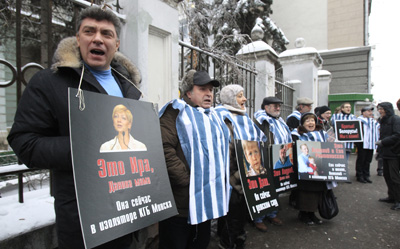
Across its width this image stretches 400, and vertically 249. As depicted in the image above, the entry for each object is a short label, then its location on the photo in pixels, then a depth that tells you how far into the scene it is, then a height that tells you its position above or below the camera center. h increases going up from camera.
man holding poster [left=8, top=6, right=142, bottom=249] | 1.16 +0.09
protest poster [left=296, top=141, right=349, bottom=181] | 3.36 -0.54
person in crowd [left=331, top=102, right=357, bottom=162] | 6.61 +0.23
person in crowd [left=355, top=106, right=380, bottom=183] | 6.41 -0.73
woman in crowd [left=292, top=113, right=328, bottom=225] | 3.61 -0.92
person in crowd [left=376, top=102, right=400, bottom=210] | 4.60 -0.52
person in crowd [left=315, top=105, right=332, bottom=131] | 5.72 +0.22
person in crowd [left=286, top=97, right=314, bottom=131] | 4.84 +0.27
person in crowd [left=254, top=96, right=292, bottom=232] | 3.62 -0.04
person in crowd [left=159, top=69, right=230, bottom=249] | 1.94 -0.34
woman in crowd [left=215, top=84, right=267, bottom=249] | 2.66 -0.30
